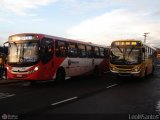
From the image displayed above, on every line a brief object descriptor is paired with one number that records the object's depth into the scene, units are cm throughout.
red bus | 918
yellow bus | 1130
